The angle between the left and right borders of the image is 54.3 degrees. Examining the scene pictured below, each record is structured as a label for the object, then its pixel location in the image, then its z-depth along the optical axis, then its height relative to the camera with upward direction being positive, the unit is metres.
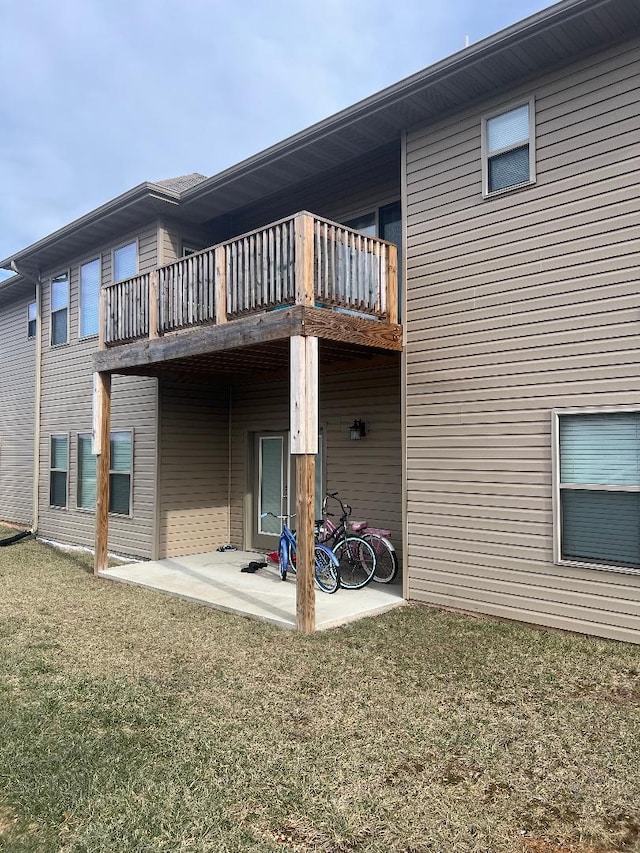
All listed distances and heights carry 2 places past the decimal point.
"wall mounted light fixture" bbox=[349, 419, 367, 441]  8.38 +0.15
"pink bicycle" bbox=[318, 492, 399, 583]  7.61 -1.28
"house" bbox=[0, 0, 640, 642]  5.48 +1.28
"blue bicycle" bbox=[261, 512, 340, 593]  7.32 -1.47
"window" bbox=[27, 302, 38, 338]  14.34 +2.82
